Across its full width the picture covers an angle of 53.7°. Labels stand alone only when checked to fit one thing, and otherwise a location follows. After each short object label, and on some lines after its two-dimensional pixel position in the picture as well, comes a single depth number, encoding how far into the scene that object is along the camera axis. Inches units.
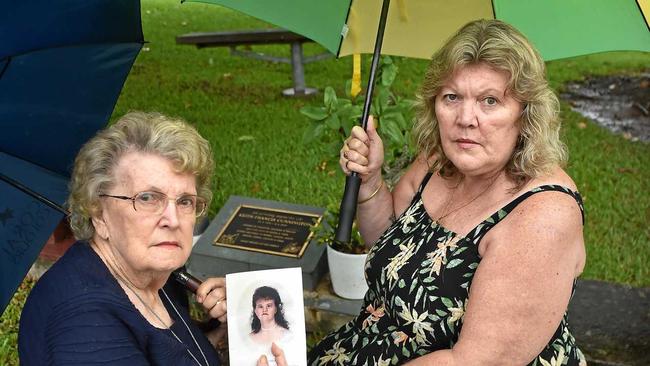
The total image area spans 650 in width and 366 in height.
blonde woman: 73.2
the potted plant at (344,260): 146.3
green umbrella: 89.0
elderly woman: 68.5
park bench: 315.3
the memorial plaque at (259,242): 157.4
